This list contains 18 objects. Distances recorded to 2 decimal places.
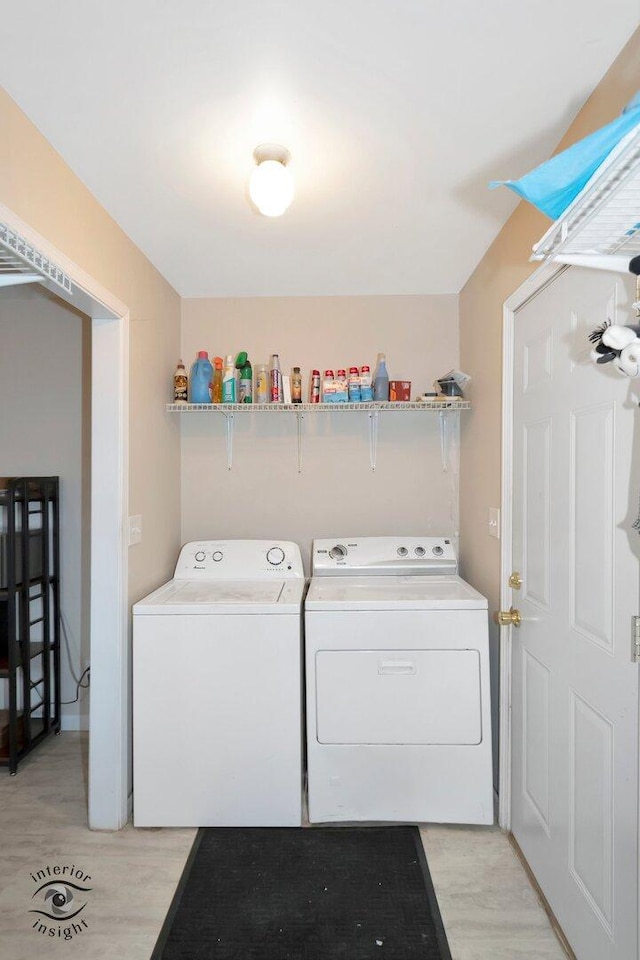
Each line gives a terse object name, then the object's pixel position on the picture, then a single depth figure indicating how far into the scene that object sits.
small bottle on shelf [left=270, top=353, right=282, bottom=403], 2.59
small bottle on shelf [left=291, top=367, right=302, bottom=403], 2.62
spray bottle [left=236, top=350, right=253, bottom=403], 2.60
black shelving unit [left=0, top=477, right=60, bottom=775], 2.44
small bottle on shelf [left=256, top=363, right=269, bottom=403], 2.60
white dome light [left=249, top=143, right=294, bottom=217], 1.54
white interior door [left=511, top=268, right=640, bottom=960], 1.23
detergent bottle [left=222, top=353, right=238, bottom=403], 2.59
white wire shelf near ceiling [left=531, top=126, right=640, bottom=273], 0.79
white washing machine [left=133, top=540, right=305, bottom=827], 2.04
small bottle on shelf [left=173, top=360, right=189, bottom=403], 2.58
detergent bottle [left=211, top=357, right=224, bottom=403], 2.65
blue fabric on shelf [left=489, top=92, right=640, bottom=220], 0.83
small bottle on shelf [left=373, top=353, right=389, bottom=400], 2.58
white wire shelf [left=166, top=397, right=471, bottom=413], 2.50
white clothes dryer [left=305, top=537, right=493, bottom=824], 2.00
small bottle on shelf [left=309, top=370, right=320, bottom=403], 2.63
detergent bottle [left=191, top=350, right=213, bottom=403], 2.59
